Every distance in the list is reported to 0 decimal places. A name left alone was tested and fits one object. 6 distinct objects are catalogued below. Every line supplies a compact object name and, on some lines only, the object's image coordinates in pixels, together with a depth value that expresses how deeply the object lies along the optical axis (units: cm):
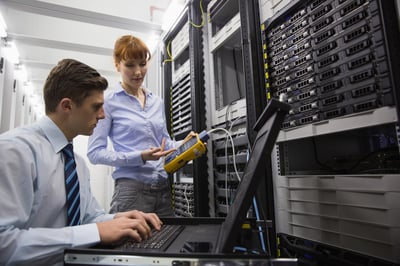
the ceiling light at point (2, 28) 197
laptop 47
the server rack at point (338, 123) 71
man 60
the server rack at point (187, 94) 160
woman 135
